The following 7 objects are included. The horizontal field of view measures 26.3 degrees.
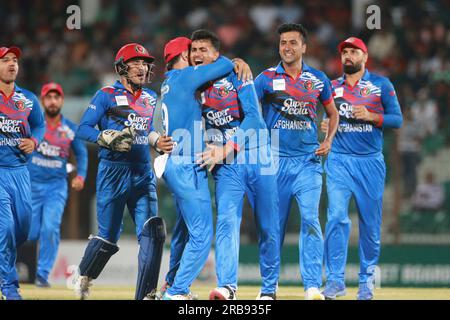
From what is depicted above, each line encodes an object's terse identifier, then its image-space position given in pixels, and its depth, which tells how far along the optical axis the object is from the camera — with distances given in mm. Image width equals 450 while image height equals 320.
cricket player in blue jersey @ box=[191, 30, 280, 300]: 9445
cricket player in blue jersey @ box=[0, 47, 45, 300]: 10695
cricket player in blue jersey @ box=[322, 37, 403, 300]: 11477
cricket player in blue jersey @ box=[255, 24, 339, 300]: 10665
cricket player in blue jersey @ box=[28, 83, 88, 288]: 14297
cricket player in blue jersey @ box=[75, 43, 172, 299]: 10602
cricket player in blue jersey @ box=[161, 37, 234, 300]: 9328
